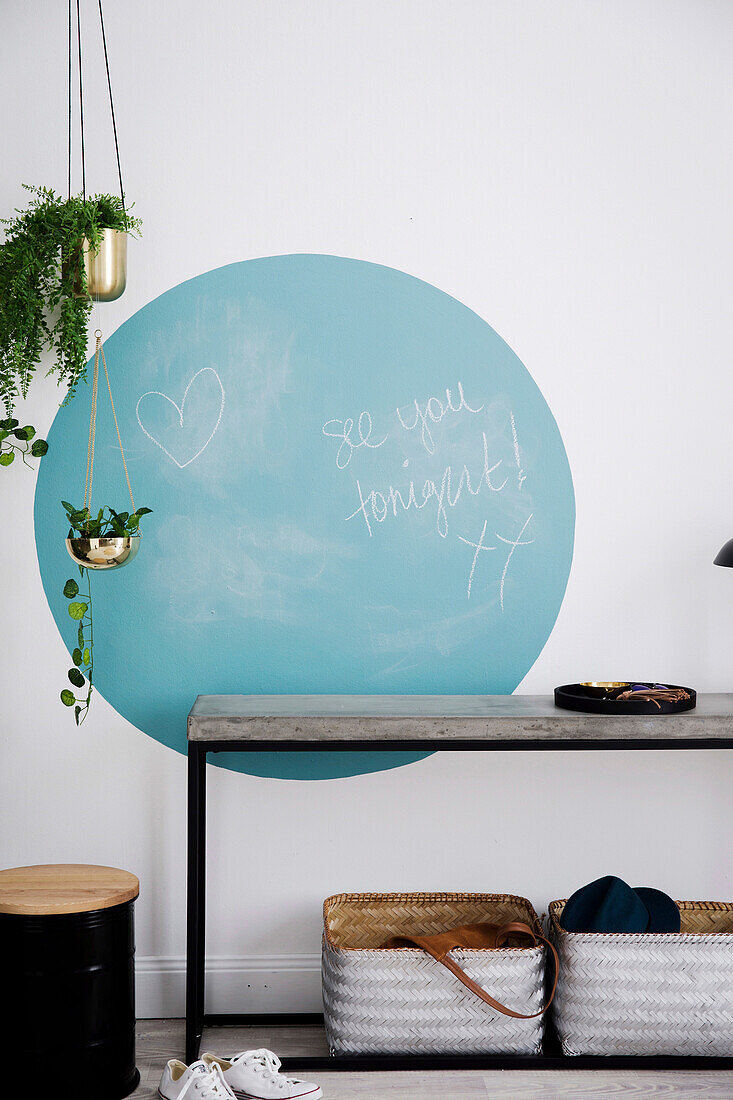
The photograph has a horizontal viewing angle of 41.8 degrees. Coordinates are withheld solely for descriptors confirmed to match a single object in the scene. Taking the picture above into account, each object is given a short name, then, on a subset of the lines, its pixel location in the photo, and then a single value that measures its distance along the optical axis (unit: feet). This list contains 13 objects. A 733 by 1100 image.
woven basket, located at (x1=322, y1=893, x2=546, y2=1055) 7.33
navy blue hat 7.57
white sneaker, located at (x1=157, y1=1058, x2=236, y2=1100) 6.48
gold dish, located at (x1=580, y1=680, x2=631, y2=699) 7.73
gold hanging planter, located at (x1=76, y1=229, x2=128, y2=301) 7.63
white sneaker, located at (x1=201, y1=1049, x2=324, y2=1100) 6.68
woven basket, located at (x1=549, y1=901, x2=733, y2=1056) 7.38
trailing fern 7.56
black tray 7.33
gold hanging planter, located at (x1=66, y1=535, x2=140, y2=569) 7.52
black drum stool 6.70
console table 7.10
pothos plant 7.64
